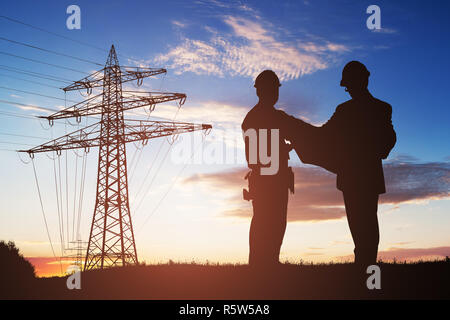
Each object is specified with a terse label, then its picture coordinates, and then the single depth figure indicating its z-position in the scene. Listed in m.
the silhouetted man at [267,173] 7.84
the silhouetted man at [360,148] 8.38
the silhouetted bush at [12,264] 21.98
